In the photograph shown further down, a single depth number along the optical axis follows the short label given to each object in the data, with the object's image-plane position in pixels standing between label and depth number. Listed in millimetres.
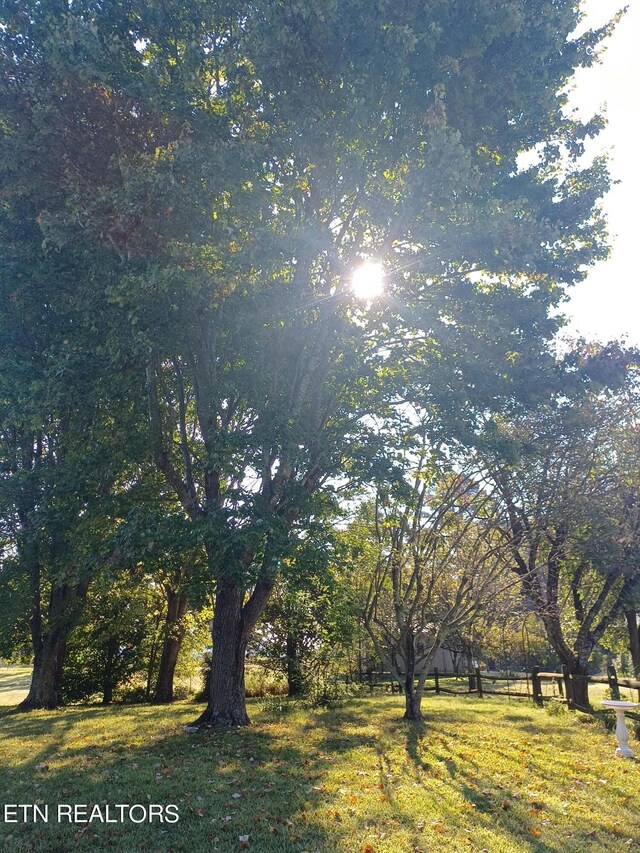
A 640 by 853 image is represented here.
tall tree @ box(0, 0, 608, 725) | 9430
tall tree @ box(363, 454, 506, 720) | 15430
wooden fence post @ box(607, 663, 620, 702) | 14485
